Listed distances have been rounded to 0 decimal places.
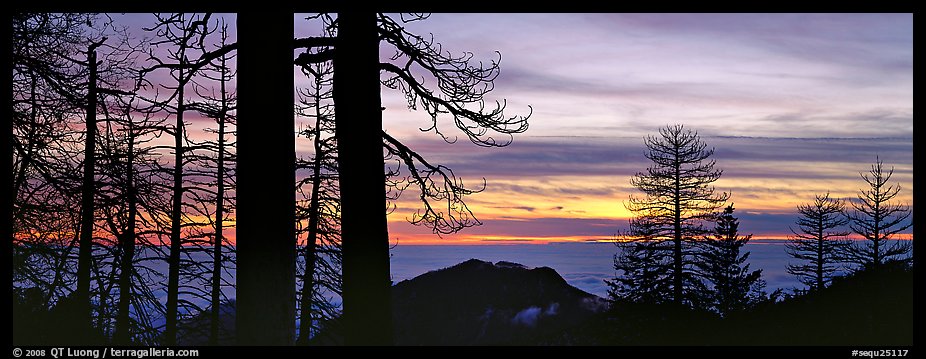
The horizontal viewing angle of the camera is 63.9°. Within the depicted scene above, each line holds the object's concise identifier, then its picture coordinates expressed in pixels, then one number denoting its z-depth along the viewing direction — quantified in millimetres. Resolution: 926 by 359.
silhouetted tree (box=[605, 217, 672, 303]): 42469
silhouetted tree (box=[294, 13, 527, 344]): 9648
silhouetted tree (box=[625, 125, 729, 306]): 42250
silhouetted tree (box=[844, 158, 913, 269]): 49906
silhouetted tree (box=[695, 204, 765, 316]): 43062
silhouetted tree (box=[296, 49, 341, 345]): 20266
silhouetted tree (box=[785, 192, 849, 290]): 55906
